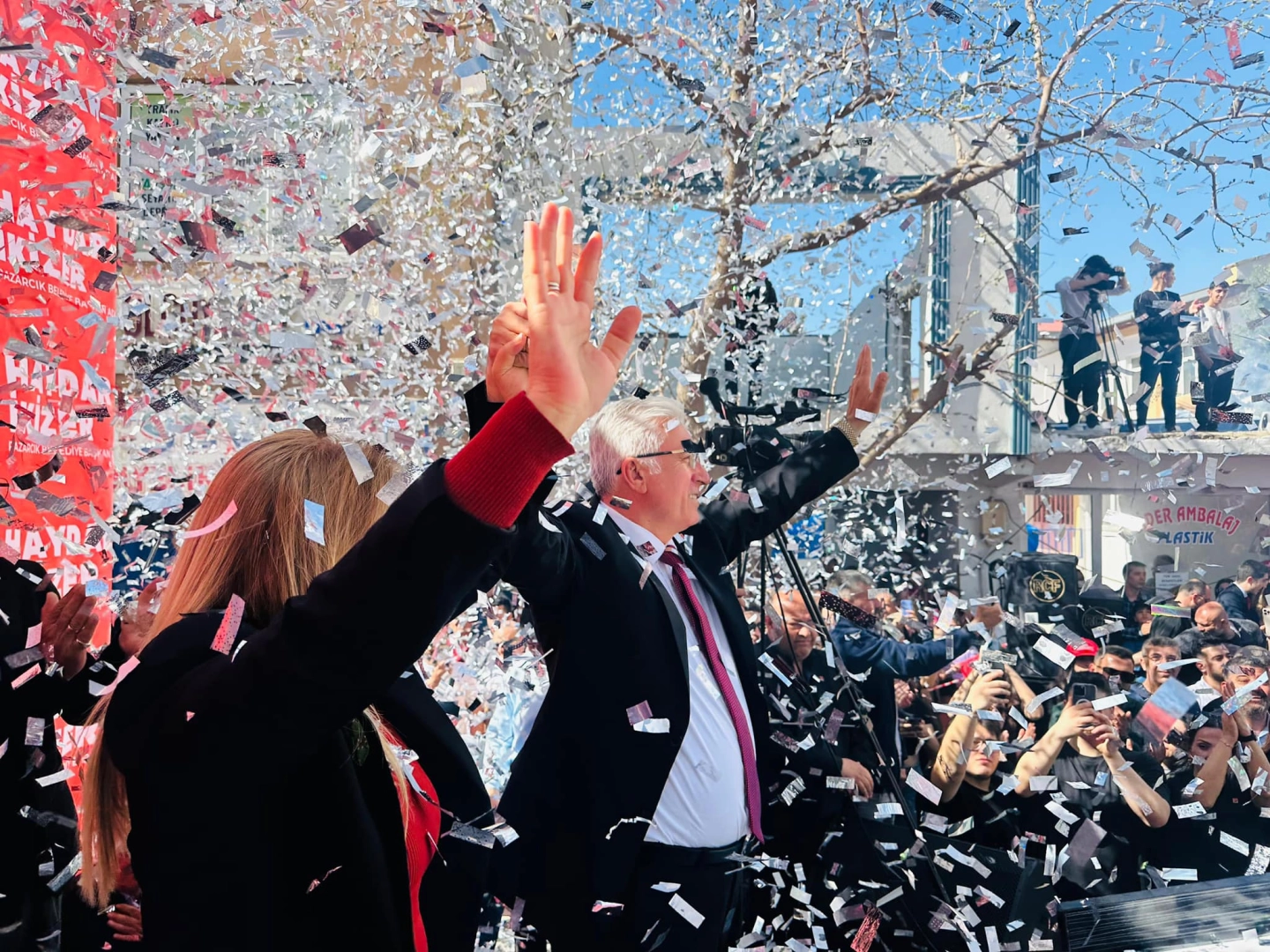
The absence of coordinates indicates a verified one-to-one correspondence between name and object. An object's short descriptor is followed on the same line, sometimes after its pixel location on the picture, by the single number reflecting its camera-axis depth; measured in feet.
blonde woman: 2.65
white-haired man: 6.72
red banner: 8.73
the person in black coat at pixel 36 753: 7.45
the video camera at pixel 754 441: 9.52
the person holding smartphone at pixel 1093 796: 8.93
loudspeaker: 10.33
